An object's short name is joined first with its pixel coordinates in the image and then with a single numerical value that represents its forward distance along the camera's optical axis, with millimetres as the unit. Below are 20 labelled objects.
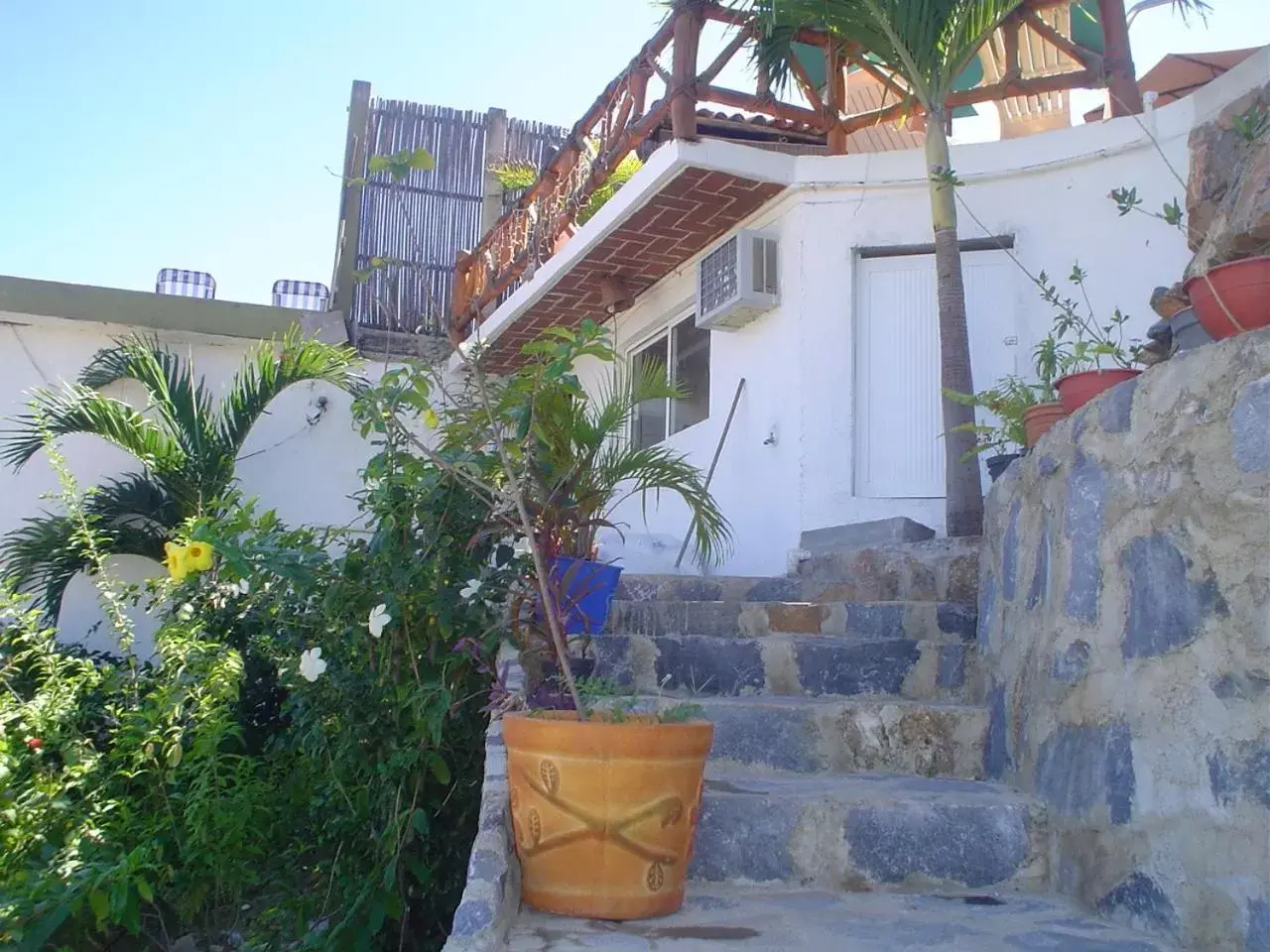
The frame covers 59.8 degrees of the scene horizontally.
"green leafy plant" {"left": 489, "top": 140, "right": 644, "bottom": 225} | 7995
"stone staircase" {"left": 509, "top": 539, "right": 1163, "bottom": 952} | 2623
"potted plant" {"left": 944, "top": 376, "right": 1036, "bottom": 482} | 4254
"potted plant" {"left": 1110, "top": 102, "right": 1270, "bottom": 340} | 2693
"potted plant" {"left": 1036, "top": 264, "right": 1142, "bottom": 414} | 3516
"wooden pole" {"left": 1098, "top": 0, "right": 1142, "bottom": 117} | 6309
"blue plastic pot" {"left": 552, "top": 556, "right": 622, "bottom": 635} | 3184
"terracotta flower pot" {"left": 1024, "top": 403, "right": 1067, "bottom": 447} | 3880
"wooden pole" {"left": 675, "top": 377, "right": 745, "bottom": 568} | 6961
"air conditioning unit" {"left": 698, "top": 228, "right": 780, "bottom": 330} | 6652
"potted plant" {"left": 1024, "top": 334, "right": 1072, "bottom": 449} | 3906
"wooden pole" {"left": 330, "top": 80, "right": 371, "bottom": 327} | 10605
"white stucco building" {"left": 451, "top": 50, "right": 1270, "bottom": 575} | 6039
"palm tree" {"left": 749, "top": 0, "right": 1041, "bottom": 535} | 5426
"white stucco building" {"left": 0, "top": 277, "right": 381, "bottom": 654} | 8180
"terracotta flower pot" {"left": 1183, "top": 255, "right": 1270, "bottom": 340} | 2691
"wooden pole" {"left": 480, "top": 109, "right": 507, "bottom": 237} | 11531
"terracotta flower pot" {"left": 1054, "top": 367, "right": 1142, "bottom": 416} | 3512
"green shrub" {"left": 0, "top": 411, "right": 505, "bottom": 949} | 3404
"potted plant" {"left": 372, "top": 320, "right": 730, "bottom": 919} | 2471
